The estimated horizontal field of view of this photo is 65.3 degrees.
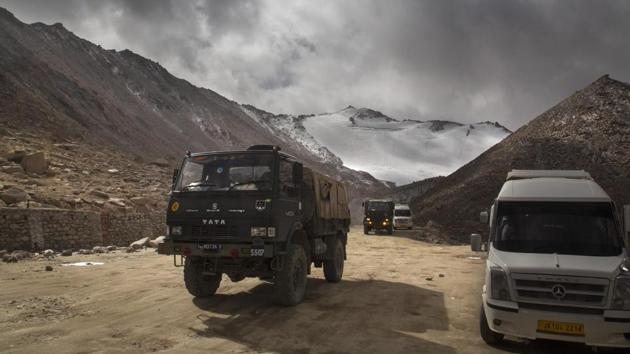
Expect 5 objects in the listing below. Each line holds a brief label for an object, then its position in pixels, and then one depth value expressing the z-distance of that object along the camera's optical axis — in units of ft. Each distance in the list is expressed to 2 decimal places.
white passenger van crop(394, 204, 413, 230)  133.90
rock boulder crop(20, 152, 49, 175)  81.76
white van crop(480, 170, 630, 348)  20.84
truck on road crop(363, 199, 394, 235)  125.18
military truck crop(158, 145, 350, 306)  28.73
